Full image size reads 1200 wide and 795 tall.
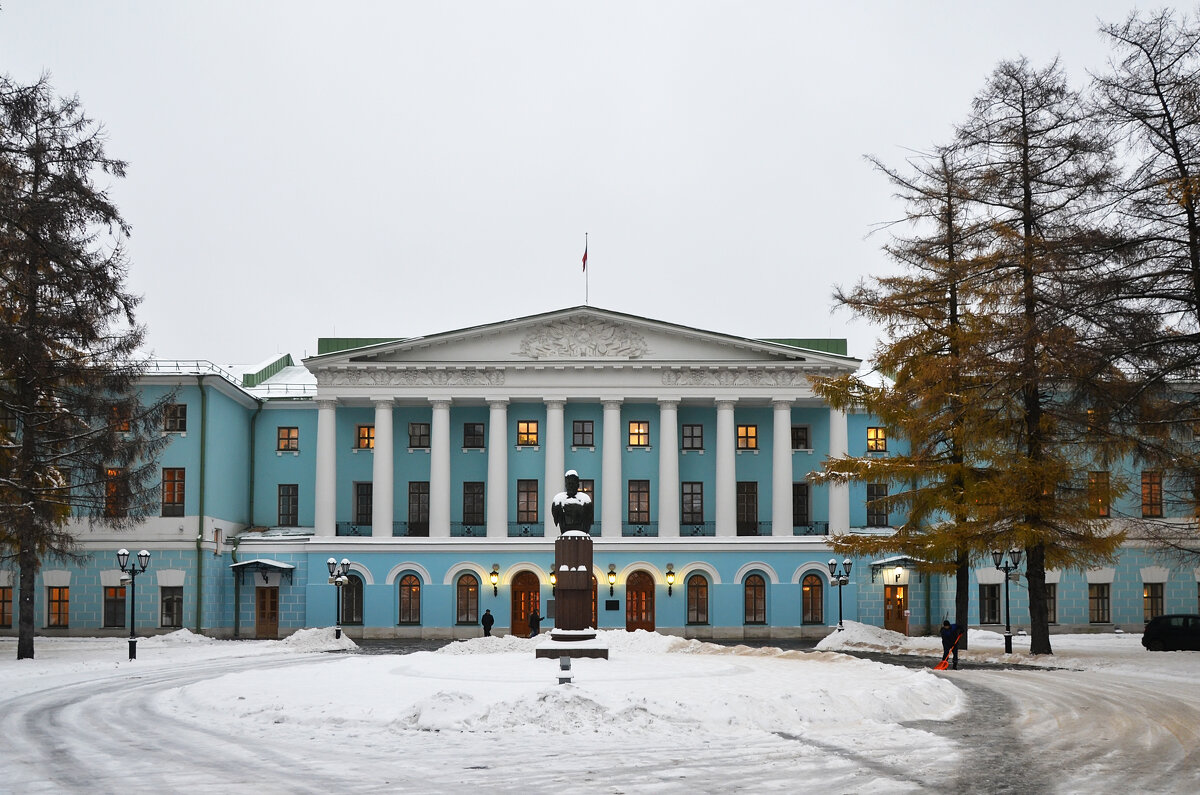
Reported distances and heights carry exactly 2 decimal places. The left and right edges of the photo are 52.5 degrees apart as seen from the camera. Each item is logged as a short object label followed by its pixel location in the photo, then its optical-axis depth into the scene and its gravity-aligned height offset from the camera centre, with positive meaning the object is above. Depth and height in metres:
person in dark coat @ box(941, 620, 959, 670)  31.09 -4.20
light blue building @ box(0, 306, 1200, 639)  49.50 -1.68
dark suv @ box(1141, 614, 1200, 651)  37.19 -4.72
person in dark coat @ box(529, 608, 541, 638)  43.03 -5.10
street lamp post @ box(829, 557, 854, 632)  41.12 -3.30
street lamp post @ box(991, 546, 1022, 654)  33.94 -2.34
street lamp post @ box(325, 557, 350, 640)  41.22 -3.58
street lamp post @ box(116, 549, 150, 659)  33.12 -2.62
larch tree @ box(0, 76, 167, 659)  31.97 +3.47
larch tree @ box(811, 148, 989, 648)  33.88 +2.97
